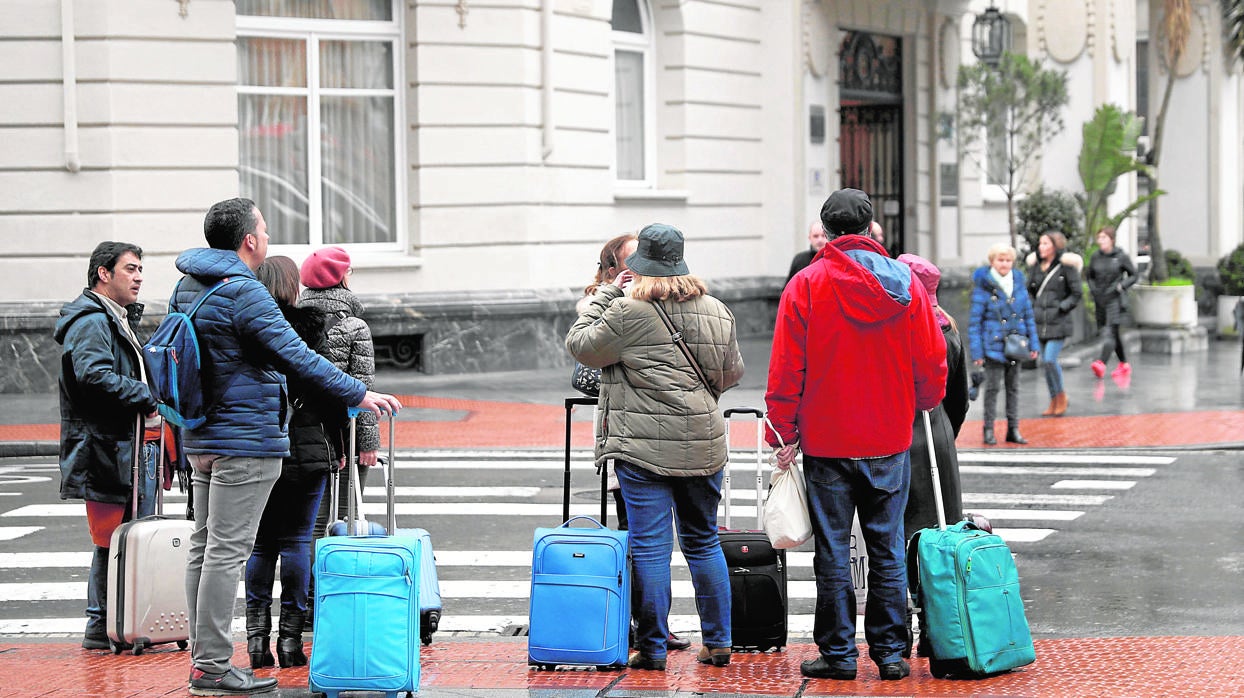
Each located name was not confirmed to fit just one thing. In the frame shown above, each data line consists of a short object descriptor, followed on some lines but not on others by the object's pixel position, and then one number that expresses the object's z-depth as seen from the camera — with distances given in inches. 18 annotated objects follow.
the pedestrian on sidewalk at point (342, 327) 597.6
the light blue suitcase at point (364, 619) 472.7
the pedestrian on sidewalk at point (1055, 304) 1305.4
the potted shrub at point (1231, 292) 2193.7
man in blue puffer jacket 490.0
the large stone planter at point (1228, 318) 2191.2
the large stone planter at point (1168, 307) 2030.0
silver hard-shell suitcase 555.2
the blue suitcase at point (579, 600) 522.6
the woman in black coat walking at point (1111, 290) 1622.8
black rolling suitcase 553.9
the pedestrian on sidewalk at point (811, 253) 1046.5
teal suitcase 512.4
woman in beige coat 527.2
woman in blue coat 1161.4
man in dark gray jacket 578.6
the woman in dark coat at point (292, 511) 545.3
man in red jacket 515.2
